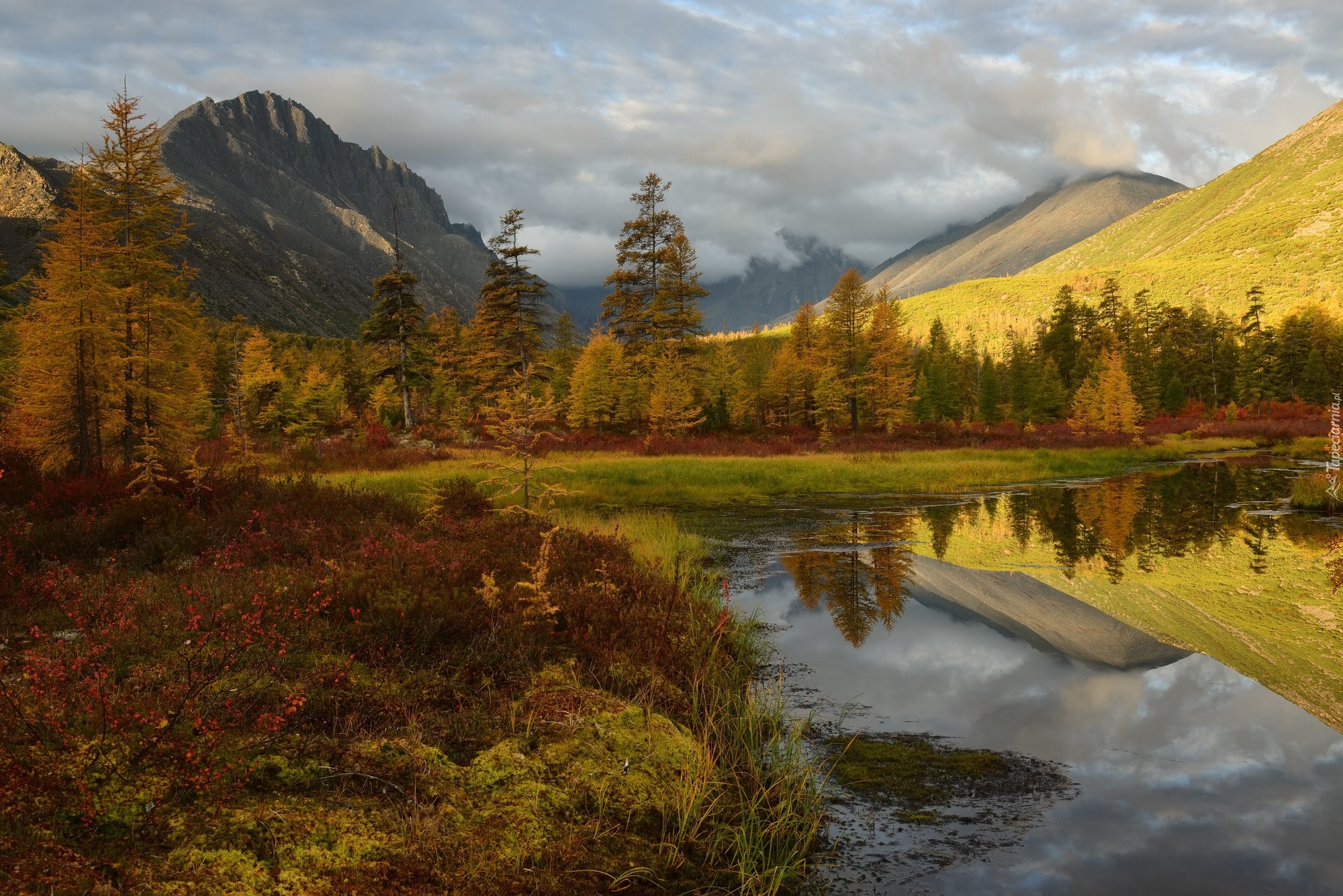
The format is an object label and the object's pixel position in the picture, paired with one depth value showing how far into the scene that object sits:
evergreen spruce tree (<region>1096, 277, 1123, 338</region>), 83.88
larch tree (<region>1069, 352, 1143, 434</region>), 47.12
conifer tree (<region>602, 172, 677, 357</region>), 44.88
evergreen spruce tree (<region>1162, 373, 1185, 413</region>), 71.06
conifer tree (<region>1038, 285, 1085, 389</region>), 77.69
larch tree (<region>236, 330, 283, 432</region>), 38.12
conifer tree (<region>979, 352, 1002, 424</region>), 65.69
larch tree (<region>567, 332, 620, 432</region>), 43.31
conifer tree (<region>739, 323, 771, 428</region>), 58.73
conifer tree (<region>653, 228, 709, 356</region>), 43.91
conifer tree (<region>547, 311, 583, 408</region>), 63.22
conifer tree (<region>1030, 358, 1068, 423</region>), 64.25
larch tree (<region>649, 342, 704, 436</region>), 38.34
